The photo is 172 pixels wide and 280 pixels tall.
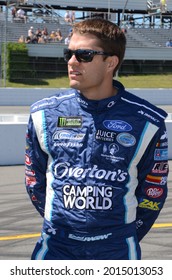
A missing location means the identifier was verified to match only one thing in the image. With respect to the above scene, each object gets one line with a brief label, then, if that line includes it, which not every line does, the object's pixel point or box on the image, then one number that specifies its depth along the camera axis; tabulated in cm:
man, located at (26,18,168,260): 231
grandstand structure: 3122
